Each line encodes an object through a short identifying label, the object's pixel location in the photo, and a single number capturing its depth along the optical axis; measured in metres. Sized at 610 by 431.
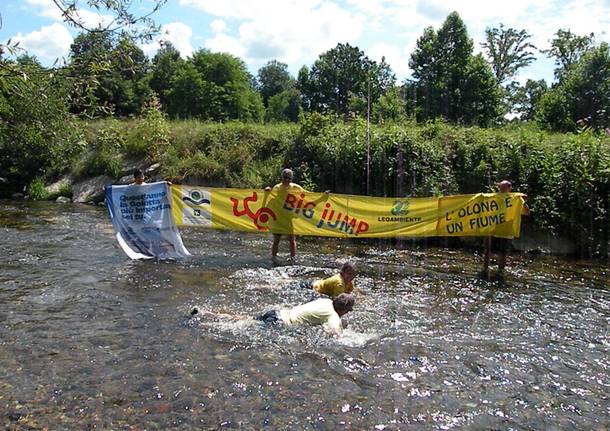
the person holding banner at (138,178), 12.34
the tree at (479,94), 43.81
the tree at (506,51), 64.94
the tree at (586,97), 32.59
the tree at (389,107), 32.38
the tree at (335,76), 85.25
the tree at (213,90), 72.06
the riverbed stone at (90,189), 24.03
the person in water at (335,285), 9.08
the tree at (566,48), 60.48
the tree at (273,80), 120.69
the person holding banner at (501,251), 12.05
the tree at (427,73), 46.47
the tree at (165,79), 73.86
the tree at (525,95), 67.88
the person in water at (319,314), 7.61
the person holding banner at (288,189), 12.79
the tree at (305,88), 86.62
